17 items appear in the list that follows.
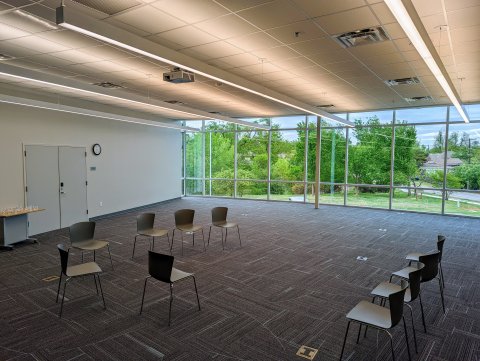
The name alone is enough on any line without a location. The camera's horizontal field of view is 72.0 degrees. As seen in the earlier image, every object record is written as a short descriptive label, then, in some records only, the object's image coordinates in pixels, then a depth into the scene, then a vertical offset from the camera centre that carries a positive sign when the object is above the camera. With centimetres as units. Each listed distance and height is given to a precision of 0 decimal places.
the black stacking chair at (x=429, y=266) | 353 -113
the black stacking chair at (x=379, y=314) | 262 -132
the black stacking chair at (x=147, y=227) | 595 -122
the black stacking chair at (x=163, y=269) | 361 -122
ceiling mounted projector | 598 +156
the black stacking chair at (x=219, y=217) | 673 -117
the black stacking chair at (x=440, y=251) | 416 -127
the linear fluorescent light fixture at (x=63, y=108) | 617 +111
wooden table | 658 -138
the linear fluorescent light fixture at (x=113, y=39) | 299 +130
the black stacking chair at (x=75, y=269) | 384 -134
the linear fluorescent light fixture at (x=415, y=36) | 264 +126
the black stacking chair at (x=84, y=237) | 511 -123
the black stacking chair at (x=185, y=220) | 644 -119
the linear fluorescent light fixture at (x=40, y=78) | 474 +128
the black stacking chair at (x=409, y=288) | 307 -127
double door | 793 -64
